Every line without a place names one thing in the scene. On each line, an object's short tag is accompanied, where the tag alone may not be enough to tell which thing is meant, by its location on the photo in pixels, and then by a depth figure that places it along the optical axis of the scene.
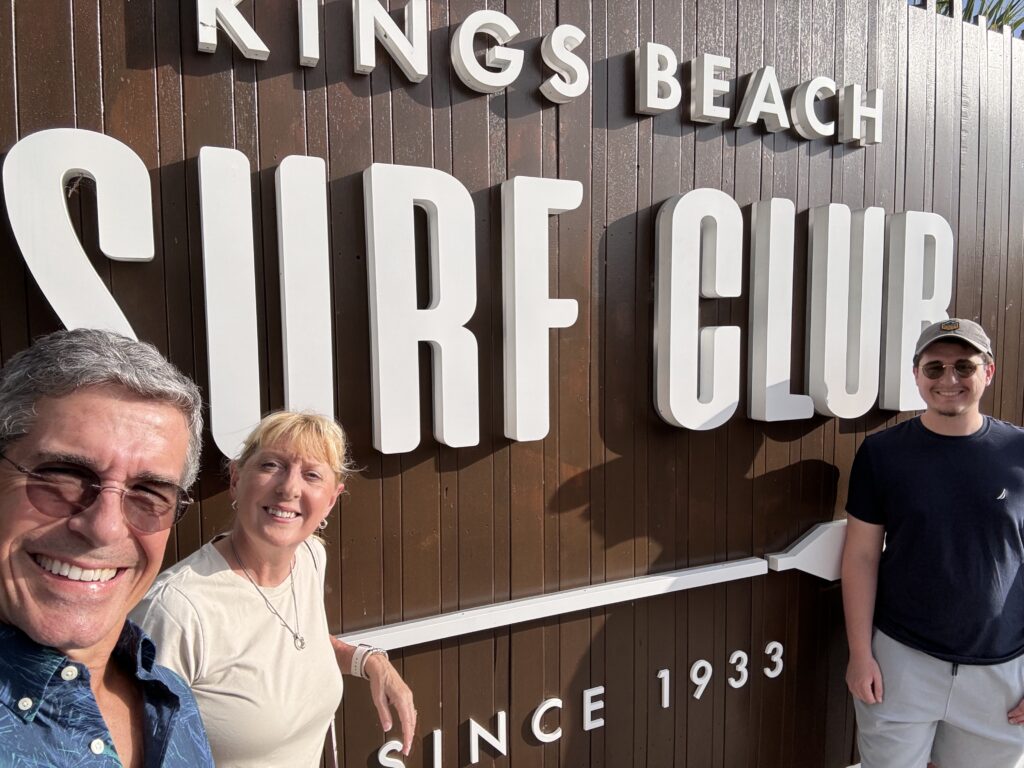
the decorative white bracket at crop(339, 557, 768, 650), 2.04
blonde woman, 1.35
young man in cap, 2.25
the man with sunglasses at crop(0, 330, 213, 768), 0.80
